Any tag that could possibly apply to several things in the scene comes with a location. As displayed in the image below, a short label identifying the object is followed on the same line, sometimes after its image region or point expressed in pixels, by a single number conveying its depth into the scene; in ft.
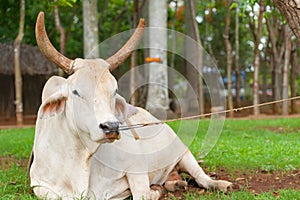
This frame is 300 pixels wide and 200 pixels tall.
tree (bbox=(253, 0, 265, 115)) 41.97
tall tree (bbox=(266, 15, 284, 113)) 50.08
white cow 11.21
